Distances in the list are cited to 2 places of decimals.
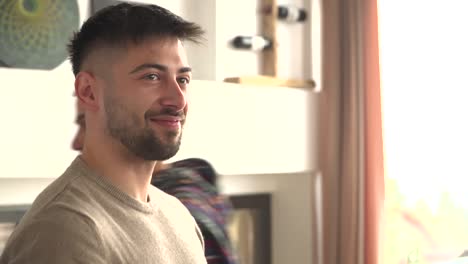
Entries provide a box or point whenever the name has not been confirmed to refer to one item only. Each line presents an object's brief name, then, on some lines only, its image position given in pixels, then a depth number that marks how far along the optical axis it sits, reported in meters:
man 1.09
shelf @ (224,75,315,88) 3.13
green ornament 2.54
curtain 3.33
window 3.22
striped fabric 1.48
